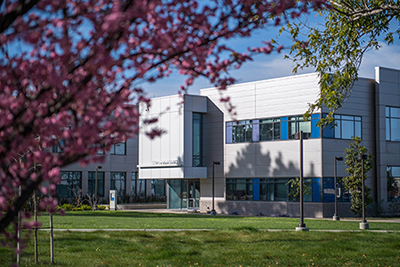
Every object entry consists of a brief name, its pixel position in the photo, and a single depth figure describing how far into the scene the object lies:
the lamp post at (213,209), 39.97
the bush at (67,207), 44.86
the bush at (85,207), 46.86
